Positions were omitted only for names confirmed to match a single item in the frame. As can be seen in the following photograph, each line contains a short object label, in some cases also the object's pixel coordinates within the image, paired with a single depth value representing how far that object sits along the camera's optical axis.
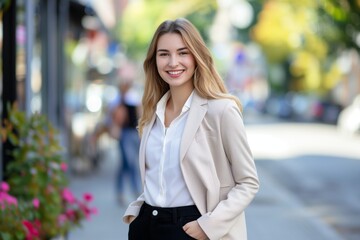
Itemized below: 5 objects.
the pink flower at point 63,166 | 8.98
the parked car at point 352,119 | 39.72
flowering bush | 8.65
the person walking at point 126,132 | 15.14
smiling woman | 4.30
